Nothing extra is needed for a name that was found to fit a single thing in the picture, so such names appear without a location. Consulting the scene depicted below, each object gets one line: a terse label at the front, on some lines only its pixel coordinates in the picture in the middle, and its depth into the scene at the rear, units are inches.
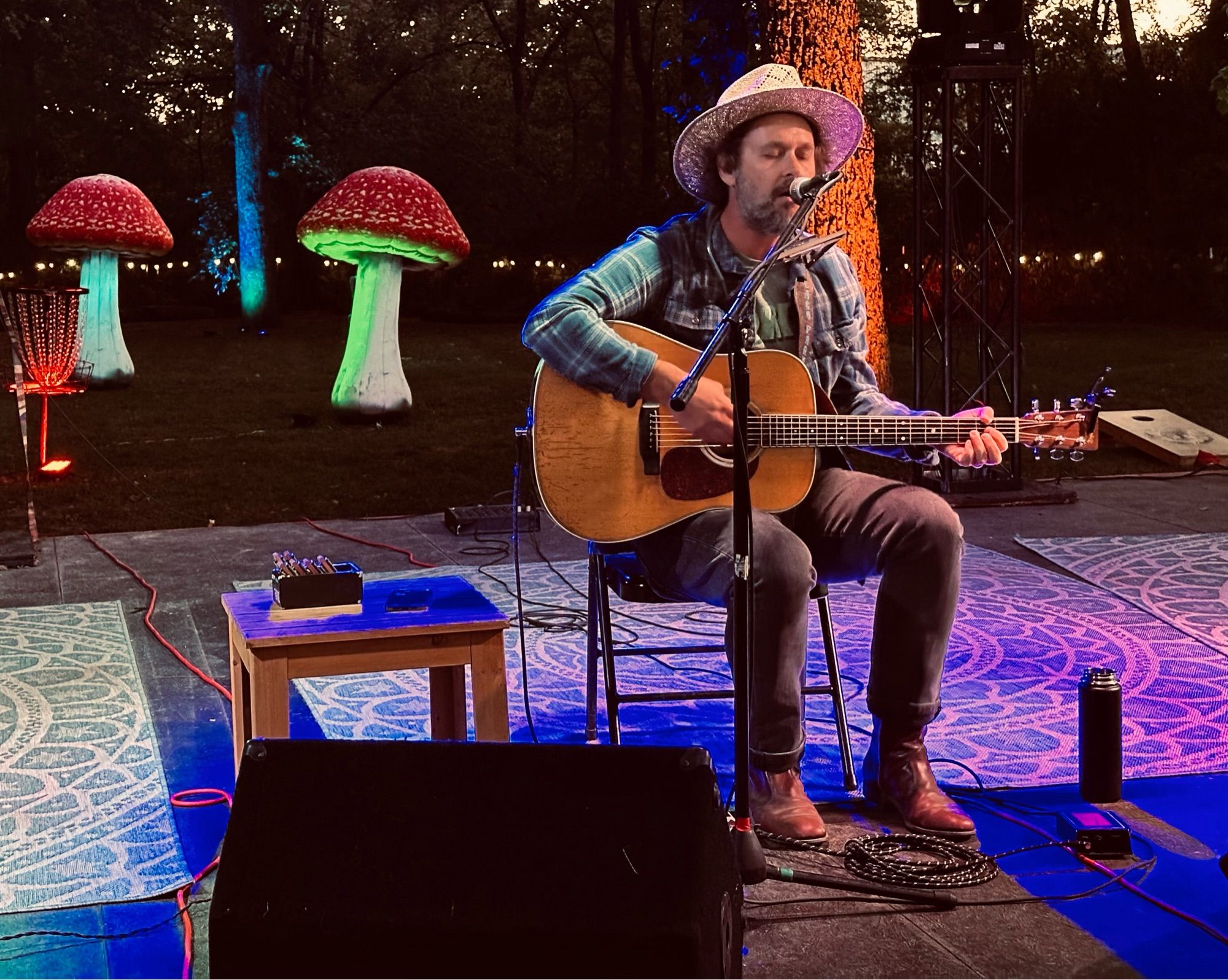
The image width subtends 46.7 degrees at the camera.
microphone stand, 106.0
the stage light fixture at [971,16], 303.7
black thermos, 132.2
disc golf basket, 363.6
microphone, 102.7
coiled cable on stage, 115.7
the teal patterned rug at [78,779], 119.4
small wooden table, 116.4
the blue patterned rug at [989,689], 149.2
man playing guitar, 124.8
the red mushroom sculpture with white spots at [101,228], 483.2
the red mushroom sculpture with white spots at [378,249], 432.5
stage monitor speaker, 78.7
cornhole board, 371.9
